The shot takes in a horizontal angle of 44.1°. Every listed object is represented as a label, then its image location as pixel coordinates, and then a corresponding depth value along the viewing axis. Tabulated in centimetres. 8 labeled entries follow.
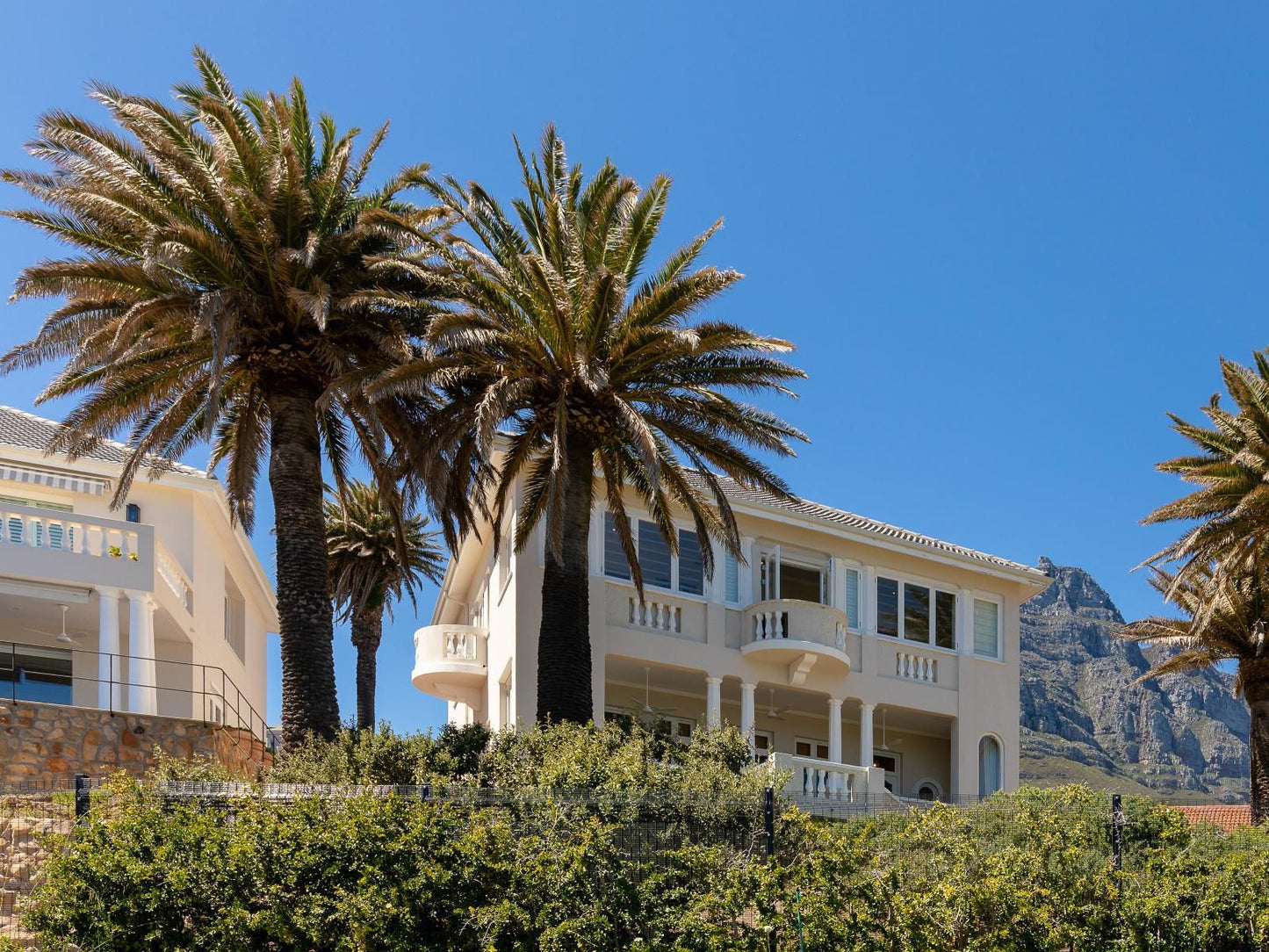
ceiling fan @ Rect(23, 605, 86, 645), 2982
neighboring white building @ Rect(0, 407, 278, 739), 2869
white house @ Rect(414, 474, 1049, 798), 3192
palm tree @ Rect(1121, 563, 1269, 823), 3506
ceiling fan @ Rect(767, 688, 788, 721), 3581
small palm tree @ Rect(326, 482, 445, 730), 4231
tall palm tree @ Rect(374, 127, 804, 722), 2434
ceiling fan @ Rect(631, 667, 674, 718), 3341
